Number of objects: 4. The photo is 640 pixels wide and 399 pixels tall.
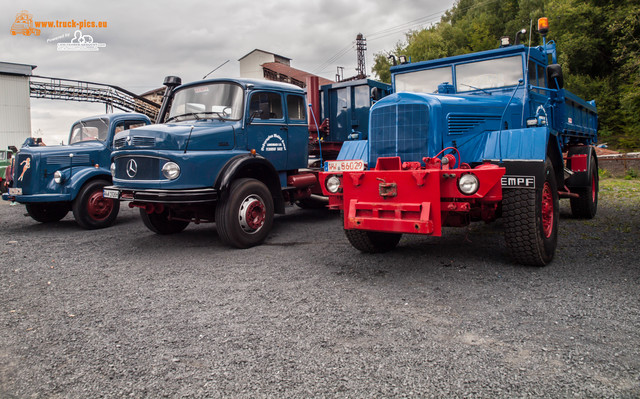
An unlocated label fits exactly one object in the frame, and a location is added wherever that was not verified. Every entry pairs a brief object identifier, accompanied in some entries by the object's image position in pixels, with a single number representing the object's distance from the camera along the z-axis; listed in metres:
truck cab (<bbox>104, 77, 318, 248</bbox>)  5.80
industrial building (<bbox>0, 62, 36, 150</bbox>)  28.09
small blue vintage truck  8.02
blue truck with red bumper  4.20
